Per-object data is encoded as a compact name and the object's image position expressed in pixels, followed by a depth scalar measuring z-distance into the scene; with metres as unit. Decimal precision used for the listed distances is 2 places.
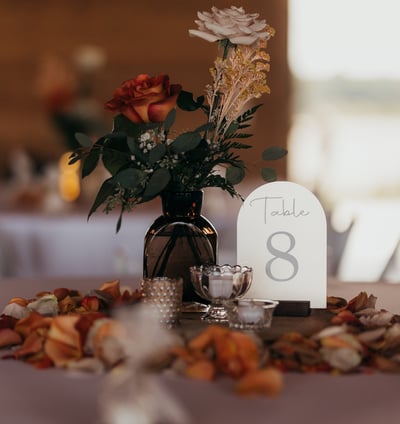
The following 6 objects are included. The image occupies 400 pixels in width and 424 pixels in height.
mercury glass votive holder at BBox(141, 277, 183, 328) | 1.17
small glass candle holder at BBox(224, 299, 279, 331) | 1.15
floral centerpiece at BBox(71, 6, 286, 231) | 1.27
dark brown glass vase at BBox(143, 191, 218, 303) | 1.31
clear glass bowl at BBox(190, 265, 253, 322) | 1.21
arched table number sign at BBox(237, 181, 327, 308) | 1.30
